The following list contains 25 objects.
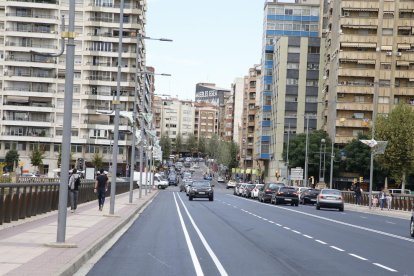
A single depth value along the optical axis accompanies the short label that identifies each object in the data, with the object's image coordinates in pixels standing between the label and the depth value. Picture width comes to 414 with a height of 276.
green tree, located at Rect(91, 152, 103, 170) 111.24
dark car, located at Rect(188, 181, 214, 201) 64.94
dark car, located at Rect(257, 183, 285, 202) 65.86
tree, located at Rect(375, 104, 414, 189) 86.62
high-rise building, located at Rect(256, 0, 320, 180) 134.38
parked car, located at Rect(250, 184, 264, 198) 77.66
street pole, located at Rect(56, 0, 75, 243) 16.28
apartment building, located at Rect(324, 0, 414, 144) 113.06
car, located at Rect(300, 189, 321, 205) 69.69
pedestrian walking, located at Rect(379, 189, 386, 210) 64.41
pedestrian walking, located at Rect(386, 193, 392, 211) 65.92
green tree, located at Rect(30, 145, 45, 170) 105.62
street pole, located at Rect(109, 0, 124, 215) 32.22
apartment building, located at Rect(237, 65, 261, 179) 182.38
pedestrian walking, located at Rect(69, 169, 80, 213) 33.50
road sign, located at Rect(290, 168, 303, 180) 96.62
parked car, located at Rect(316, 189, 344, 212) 57.09
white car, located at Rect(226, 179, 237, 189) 143.93
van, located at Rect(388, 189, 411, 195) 90.73
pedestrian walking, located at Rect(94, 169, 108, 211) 36.78
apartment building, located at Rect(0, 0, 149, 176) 114.88
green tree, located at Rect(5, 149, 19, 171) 108.62
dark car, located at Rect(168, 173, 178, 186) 146.29
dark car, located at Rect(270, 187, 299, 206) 61.75
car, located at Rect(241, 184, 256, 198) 83.81
